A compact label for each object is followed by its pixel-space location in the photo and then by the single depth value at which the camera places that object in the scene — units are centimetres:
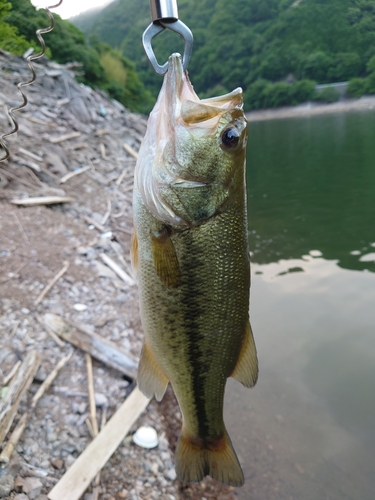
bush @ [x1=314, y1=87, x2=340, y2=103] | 7481
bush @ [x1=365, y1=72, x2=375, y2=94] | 7200
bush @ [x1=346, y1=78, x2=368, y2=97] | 7362
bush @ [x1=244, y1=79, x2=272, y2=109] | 8381
